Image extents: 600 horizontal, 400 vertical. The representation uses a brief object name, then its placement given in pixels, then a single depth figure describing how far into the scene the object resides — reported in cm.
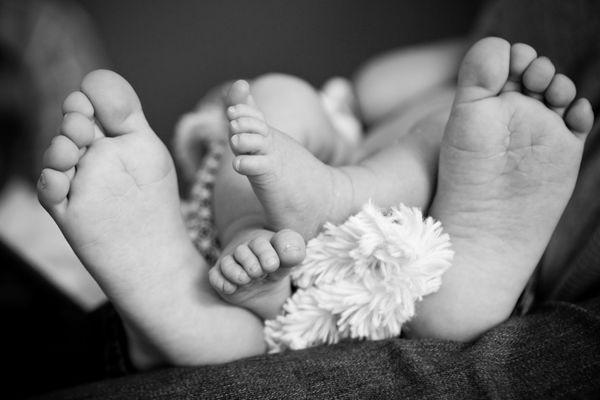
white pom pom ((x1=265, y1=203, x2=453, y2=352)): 53
